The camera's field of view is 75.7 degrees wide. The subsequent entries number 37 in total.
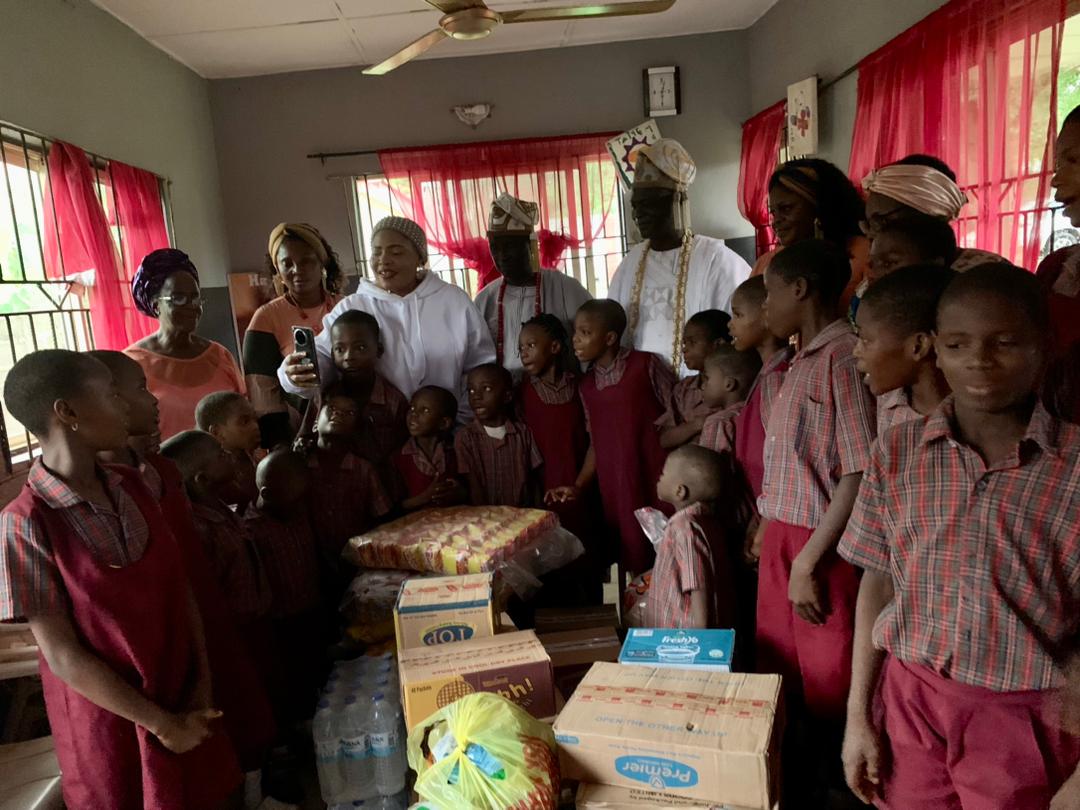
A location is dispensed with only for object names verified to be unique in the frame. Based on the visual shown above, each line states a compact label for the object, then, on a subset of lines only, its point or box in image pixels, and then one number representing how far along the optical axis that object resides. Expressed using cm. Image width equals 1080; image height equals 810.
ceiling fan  278
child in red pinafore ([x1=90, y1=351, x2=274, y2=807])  173
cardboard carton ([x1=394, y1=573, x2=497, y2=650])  179
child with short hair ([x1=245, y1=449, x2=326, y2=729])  217
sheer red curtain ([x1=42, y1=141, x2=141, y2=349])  361
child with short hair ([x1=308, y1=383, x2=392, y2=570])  244
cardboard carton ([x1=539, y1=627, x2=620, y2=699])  208
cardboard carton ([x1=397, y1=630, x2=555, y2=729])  158
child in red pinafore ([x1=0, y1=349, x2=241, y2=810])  136
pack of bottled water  185
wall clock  595
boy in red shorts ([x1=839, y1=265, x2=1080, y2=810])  108
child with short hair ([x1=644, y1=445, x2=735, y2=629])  200
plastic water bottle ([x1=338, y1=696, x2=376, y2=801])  185
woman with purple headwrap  260
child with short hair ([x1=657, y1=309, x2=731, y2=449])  252
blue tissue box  160
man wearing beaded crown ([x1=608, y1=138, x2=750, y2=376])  282
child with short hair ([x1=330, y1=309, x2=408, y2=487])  250
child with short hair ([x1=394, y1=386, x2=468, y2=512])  254
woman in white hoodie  268
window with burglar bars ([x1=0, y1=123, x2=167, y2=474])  322
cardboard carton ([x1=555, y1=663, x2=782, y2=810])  123
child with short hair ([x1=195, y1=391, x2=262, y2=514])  223
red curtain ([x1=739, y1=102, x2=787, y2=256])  539
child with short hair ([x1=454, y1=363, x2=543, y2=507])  261
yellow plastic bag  126
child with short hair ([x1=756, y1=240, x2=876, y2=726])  160
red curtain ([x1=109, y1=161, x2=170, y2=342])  421
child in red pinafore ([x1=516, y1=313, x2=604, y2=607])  267
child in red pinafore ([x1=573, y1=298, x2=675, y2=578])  259
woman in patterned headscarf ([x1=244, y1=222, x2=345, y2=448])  285
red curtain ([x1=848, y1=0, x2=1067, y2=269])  283
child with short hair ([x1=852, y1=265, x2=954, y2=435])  138
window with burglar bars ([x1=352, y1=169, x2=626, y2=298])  615
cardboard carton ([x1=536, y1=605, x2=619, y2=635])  243
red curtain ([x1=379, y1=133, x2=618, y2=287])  599
